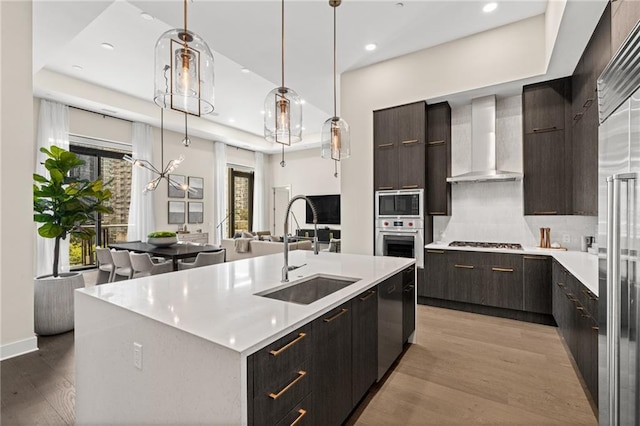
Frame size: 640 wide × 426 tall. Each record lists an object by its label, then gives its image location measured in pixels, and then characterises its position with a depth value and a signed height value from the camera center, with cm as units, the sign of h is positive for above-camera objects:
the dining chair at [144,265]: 402 -71
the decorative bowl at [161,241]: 480 -45
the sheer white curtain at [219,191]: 833 +58
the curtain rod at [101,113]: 584 +198
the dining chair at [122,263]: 423 -72
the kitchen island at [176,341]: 108 -52
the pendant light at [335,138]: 286 +70
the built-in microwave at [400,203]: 410 +12
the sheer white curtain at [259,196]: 975 +51
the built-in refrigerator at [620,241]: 104 -11
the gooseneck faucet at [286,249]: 191 -24
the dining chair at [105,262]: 456 -76
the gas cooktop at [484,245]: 381 -43
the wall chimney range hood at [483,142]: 394 +91
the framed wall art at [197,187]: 785 +66
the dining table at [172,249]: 434 -57
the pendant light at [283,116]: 238 +77
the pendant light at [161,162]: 529 +88
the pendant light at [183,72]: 170 +80
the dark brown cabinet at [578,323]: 193 -85
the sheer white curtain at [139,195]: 662 +37
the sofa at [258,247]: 595 -72
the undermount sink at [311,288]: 197 -52
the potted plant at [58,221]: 317 -10
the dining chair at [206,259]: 433 -67
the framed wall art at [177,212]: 739 +0
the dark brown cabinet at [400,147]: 411 +91
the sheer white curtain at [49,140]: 525 +128
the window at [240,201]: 938 +35
